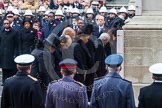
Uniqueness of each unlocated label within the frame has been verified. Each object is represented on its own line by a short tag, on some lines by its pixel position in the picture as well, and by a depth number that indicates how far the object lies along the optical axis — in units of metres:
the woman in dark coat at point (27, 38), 17.58
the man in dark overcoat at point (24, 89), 9.67
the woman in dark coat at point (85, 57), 14.30
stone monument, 13.76
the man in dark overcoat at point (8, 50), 17.16
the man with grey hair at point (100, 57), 15.08
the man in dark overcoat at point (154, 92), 9.21
